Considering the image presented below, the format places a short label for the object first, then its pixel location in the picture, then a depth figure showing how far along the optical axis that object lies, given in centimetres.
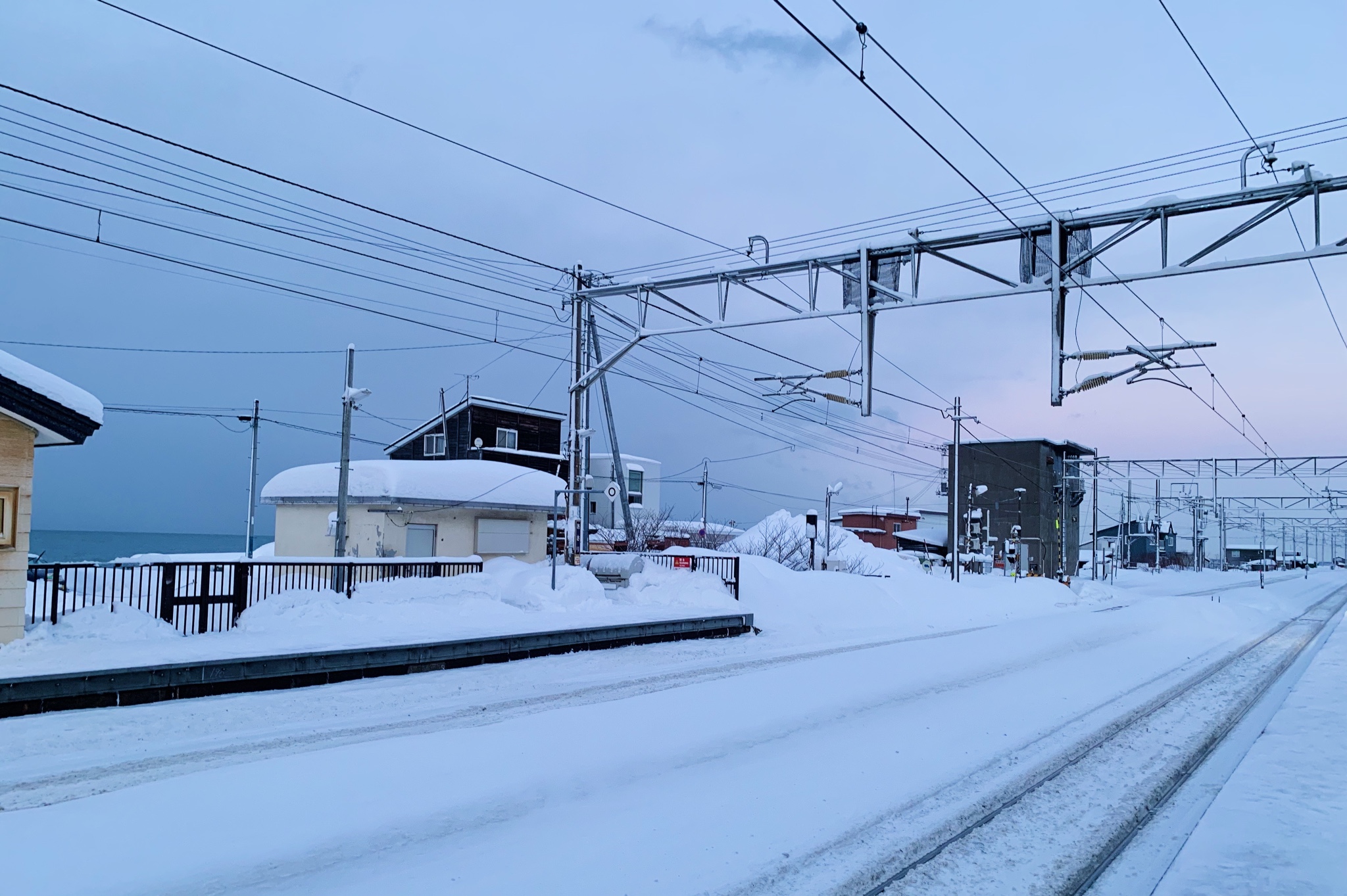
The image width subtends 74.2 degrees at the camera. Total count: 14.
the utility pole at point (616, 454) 2373
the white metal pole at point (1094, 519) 5357
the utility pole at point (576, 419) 2123
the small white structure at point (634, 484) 6178
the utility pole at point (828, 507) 4122
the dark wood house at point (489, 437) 4847
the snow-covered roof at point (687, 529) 6669
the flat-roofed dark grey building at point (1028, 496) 7812
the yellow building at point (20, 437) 1260
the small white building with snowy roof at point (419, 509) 2573
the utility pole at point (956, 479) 3769
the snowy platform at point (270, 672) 1061
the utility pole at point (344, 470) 2109
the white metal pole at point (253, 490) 3728
